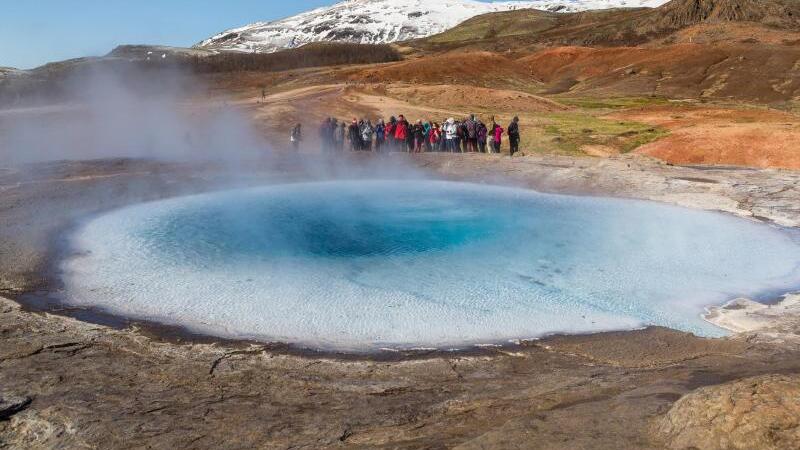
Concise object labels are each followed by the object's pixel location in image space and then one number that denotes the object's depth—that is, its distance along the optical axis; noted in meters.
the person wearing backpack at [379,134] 18.67
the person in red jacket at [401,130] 18.38
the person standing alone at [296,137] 18.88
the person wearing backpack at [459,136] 18.47
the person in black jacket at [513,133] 17.73
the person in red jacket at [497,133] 18.19
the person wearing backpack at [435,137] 18.66
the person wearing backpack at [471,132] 18.34
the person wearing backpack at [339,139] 18.63
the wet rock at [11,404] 4.49
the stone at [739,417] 3.30
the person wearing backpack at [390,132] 18.59
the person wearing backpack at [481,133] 18.45
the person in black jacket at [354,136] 18.70
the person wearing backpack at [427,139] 18.80
